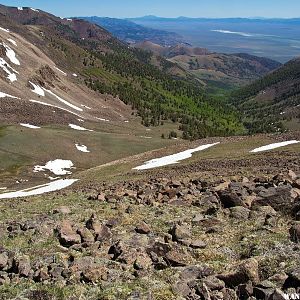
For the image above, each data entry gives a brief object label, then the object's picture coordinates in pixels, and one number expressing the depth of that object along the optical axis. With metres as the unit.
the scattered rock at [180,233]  18.42
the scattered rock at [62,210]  24.92
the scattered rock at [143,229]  19.61
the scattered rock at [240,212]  21.36
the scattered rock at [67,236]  18.64
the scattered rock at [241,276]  14.16
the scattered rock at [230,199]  22.97
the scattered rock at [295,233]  17.16
